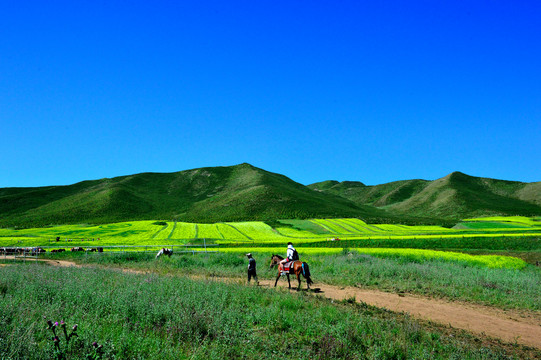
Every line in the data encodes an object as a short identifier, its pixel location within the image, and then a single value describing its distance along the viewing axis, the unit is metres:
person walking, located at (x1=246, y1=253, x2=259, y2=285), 17.73
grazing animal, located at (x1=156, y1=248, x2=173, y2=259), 32.92
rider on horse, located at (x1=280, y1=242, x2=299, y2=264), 18.31
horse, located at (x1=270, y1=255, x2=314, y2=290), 16.08
